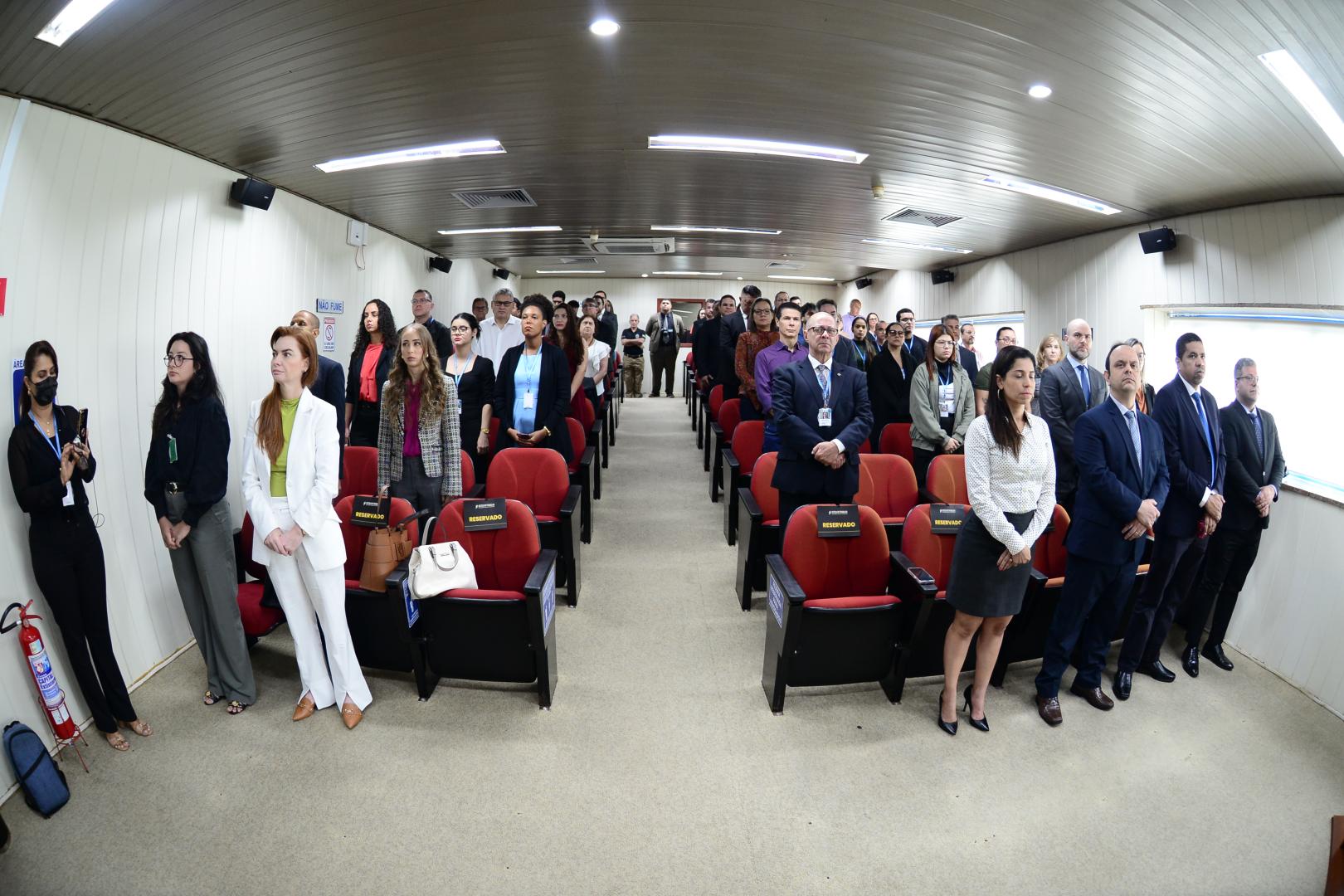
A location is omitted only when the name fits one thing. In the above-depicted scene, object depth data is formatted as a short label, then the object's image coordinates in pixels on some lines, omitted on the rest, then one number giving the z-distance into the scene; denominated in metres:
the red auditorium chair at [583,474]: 4.80
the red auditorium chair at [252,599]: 3.19
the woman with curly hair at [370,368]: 4.18
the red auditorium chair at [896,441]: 5.15
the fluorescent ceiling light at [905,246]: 7.88
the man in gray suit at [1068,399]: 3.92
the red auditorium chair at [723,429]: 5.84
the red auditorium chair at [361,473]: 3.97
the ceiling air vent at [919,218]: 6.02
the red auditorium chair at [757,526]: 3.82
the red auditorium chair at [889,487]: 4.07
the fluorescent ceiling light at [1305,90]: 2.37
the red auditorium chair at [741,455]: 4.95
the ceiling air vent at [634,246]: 8.27
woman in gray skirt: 2.57
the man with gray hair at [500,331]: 5.49
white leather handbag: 2.78
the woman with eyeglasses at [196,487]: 2.70
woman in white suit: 2.67
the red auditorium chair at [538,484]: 3.96
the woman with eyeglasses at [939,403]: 4.72
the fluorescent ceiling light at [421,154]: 4.03
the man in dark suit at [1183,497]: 3.14
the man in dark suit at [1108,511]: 2.83
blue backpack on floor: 2.30
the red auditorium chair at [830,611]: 2.80
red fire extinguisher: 2.43
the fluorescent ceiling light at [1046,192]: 4.63
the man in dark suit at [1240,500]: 3.39
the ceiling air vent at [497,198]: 5.33
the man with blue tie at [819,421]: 3.43
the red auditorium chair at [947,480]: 4.04
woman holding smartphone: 2.41
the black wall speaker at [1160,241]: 5.15
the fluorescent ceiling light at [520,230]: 7.09
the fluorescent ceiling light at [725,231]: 7.23
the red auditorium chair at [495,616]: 2.80
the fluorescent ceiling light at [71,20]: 2.10
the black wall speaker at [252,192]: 4.18
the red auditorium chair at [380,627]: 2.95
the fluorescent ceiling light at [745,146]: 3.95
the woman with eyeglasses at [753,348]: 5.73
